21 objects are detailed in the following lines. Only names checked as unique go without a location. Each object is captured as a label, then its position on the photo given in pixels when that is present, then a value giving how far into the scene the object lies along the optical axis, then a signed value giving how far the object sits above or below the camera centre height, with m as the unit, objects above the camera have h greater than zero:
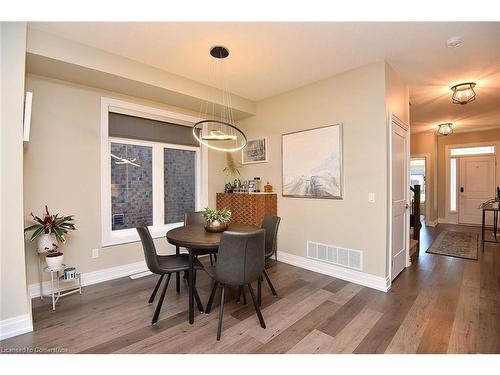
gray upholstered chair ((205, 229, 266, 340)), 1.92 -0.59
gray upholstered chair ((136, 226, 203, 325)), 2.19 -0.76
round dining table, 2.17 -0.50
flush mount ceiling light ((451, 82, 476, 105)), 3.46 +1.39
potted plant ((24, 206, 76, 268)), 2.47 -0.49
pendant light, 2.73 +1.33
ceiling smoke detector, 2.38 +1.49
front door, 6.32 +0.07
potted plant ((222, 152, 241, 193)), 4.61 +0.37
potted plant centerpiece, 2.62 -0.37
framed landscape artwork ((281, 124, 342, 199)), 3.24 +0.37
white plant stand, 2.51 -1.11
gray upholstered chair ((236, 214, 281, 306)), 2.71 -0.57
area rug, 4.17 -1.13
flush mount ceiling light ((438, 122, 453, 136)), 5.34 +1.33
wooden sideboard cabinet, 3.79 -0.30
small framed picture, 4.24 +0.67
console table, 4.46 -0.55
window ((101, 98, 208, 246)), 3.24 +0.27
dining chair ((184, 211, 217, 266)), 3.37 -0.44
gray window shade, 3.31 +0.88
